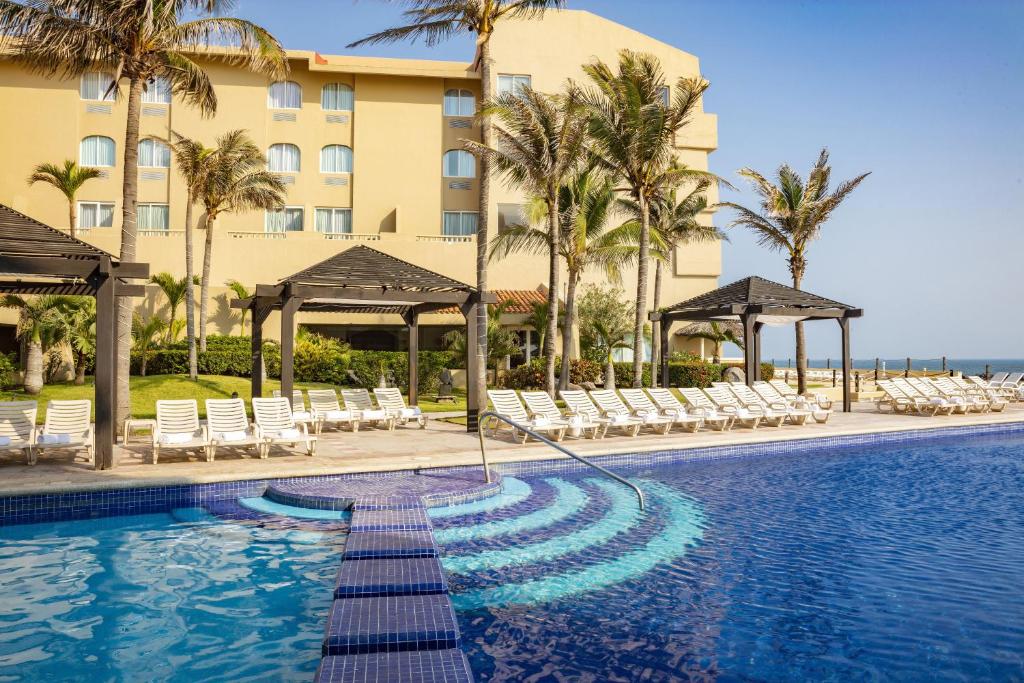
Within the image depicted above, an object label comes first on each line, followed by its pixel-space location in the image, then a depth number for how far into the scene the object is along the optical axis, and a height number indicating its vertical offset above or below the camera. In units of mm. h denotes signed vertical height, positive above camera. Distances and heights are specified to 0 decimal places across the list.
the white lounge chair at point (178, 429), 10484 -976
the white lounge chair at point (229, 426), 10836 -941
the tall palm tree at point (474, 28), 16172 +7794
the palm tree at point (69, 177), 24875 +6519
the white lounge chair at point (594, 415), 13945 -912
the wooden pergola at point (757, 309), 17766 +1545
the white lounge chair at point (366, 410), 14934 -924
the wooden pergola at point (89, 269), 9766 +1320
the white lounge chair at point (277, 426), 11078 -952
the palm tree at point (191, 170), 23686 +6573
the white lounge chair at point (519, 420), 13141 -970
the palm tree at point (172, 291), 26812 +2742
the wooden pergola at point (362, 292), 13570 +1437
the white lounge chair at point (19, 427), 10148 -930
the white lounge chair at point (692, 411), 15117 -893
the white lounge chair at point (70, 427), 10539 -970
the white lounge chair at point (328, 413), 14477 -941
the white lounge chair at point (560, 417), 13516 -927
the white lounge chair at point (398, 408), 15195 -889
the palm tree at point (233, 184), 24688 +6324
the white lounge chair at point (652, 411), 14852 -886
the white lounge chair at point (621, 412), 14398 -886
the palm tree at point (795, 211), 22469 +4989
